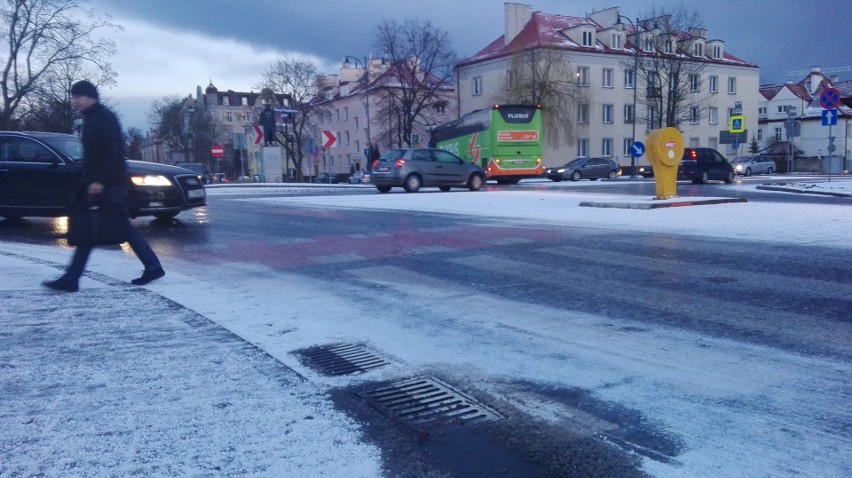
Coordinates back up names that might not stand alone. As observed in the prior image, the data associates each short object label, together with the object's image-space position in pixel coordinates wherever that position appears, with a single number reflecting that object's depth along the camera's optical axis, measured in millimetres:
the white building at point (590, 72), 57781
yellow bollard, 14648
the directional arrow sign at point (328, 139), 30406
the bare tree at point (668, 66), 49469
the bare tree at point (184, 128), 91062
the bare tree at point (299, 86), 65625
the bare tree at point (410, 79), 55656
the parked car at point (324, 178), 62506
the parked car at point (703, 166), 31812
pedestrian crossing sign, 43125
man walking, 6043
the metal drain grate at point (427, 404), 3426
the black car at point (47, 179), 10883
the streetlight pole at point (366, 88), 51556
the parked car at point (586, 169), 39906
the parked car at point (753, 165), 49875
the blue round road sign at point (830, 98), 21047
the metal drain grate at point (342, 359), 4180
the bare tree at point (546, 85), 53812
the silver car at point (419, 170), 24078
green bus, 33938
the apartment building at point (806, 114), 74438
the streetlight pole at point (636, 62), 40416
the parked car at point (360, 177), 53703
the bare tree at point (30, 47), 42250
